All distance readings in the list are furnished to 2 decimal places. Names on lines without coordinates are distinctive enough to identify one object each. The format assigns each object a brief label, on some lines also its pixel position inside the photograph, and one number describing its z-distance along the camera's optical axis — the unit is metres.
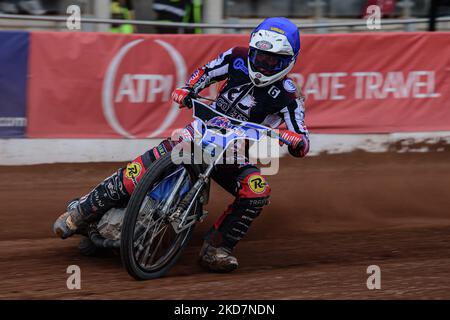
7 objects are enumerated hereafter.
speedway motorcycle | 10.12
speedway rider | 10.52
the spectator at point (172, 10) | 20.50
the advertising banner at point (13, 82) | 16.31
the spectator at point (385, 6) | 22.77
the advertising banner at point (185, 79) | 16.64
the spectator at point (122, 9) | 20.94
